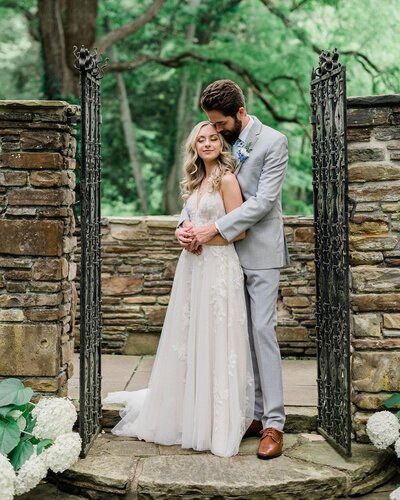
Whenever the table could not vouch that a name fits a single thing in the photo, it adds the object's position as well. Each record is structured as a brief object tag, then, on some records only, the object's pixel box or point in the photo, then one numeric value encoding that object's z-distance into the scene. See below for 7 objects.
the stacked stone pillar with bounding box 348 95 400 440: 4.42
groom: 4.22
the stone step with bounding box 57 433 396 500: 3.85
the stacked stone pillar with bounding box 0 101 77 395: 4.42
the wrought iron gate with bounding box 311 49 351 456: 4.10
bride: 4.24
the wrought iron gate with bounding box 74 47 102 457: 4.12
